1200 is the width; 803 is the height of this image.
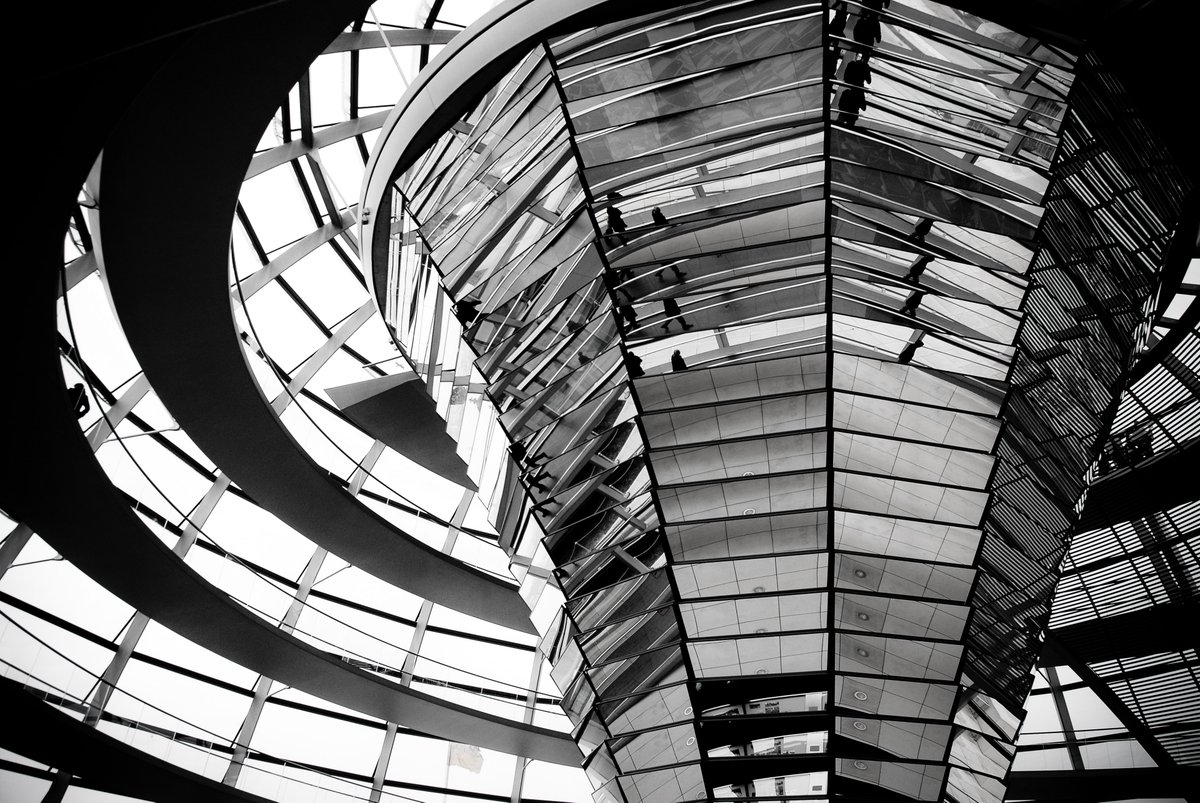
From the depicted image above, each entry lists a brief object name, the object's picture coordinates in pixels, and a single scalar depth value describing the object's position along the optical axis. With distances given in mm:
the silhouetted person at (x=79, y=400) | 13112
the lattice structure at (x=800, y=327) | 10688
